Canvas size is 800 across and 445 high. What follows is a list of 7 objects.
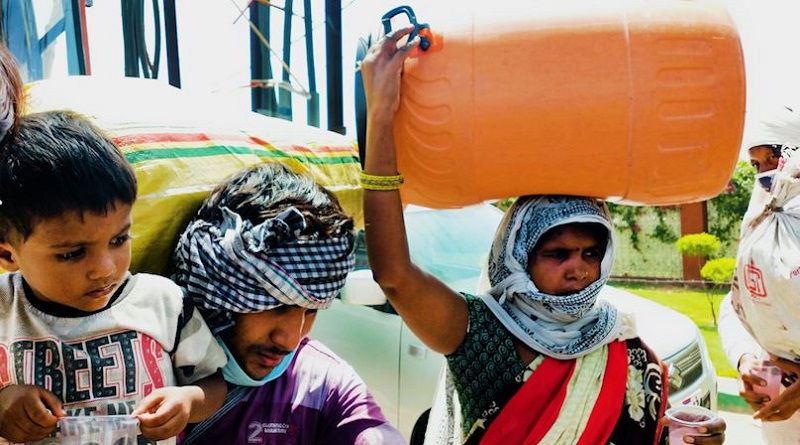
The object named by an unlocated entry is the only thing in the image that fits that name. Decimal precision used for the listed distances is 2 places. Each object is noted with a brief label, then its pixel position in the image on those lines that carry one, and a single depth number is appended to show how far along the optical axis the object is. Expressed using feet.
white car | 11.94
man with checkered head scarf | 4.65
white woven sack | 7.50
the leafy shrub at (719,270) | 32.40
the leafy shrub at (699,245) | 37.32
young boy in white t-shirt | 3.84
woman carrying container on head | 5.98
